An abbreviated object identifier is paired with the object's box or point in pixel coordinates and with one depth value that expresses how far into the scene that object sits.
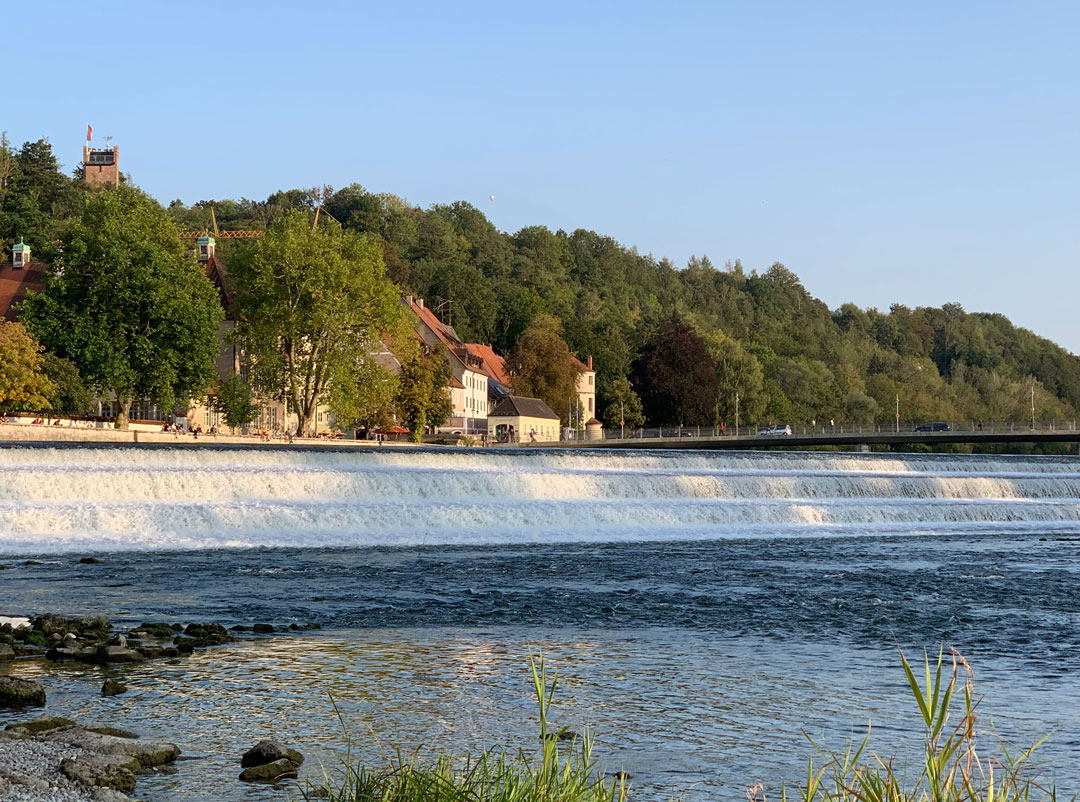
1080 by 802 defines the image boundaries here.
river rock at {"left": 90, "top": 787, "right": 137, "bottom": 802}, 7.78
